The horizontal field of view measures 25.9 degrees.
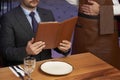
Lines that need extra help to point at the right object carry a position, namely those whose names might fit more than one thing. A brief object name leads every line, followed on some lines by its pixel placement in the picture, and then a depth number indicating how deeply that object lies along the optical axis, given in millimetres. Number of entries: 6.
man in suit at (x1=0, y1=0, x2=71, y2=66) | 1938
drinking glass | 1549
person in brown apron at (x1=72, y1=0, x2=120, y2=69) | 2188
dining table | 1597
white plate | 1635
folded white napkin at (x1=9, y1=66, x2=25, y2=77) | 1605
